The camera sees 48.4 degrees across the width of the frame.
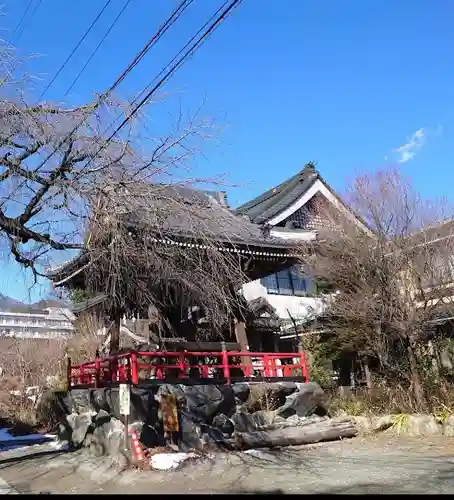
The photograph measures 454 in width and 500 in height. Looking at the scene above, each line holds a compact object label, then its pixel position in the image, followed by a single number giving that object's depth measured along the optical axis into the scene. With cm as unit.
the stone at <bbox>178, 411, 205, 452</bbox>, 1004
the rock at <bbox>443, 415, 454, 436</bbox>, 1110
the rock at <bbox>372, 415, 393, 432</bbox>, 1213
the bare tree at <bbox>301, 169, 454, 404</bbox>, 1322
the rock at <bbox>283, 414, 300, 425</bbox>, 1218
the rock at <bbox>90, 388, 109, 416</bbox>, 1086
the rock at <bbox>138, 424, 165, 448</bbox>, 962
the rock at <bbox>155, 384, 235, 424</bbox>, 1062
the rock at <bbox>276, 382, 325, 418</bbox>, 1259
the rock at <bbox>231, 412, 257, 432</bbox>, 1141
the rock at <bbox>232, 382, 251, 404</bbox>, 1185
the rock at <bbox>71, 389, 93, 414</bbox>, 1245
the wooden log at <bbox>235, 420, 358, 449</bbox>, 1073
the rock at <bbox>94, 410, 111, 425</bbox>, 1051
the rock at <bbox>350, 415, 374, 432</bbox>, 1240
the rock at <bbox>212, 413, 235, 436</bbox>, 1105
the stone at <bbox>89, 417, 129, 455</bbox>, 955
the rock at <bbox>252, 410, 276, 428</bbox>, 1186
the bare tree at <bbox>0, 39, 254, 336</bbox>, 754
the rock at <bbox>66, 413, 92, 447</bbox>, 1182
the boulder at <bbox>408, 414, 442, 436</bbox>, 1139
